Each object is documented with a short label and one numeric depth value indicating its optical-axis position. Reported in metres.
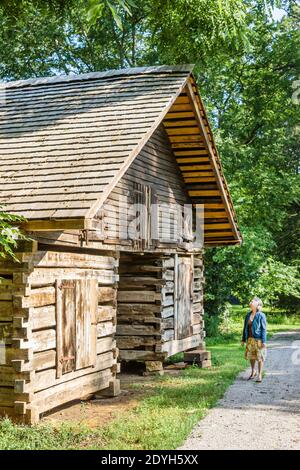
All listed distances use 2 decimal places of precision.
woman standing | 13.80
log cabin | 9.35
